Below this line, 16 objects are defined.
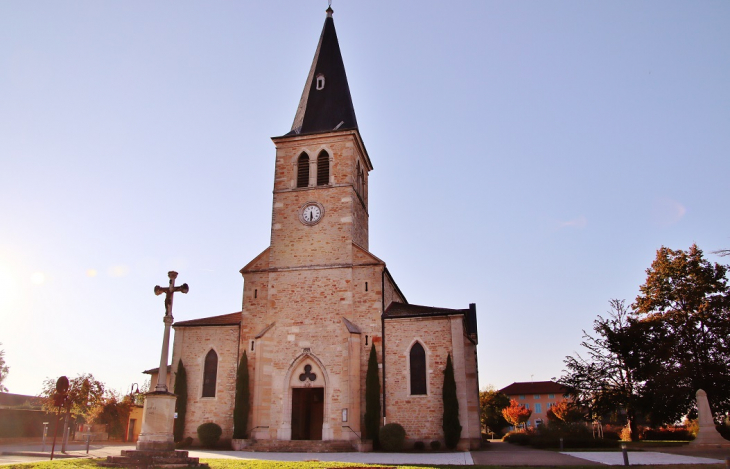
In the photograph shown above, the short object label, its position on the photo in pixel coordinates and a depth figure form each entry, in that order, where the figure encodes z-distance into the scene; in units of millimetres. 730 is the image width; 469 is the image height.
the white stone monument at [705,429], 20641
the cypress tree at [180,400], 25906
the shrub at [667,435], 30683
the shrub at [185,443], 25219
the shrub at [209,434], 25156
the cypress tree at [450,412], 23297
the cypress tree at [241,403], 24703
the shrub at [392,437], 23219
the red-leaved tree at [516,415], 52031
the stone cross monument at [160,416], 14328
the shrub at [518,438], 28641
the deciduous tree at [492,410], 57188
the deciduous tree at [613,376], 30078
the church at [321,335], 24812
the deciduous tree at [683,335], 26891
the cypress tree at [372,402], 24016
